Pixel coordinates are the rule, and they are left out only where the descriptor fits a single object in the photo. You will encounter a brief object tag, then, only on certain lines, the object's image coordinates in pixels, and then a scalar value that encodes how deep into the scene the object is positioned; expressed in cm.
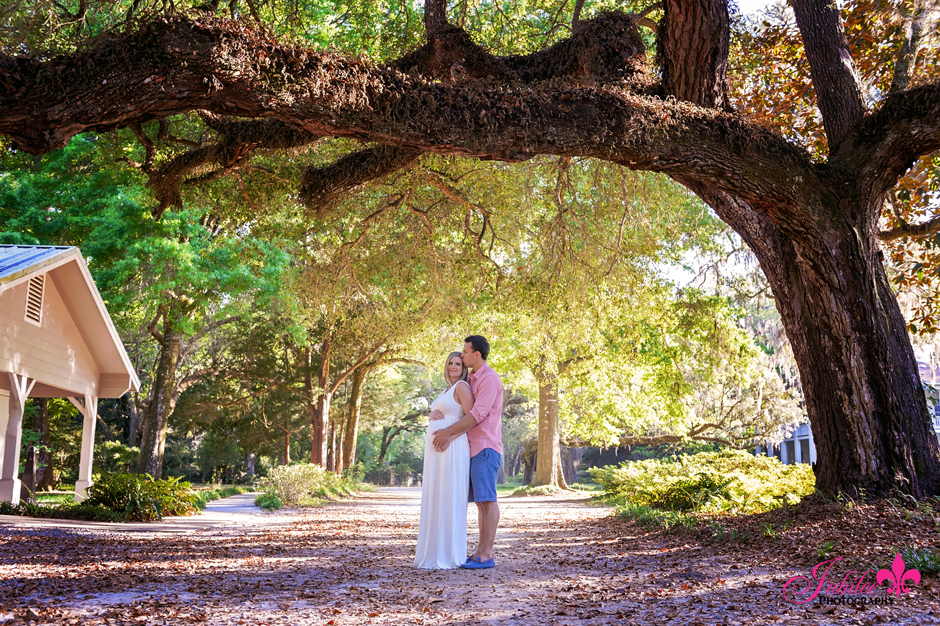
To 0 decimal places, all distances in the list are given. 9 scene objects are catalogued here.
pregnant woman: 574
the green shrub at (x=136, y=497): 1160
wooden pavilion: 1184
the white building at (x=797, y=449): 3753
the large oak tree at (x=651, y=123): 449
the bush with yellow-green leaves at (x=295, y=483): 1803
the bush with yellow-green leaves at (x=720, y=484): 966
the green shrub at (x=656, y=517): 873
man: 580
